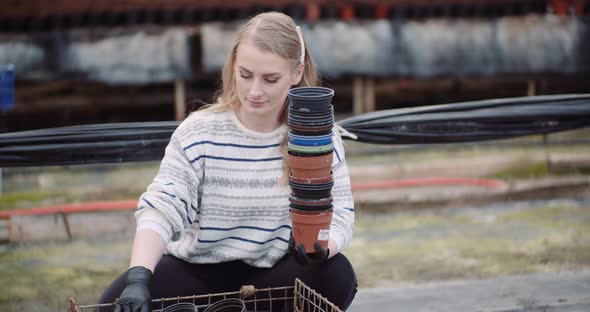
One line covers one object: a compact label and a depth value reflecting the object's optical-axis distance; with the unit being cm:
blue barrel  693
